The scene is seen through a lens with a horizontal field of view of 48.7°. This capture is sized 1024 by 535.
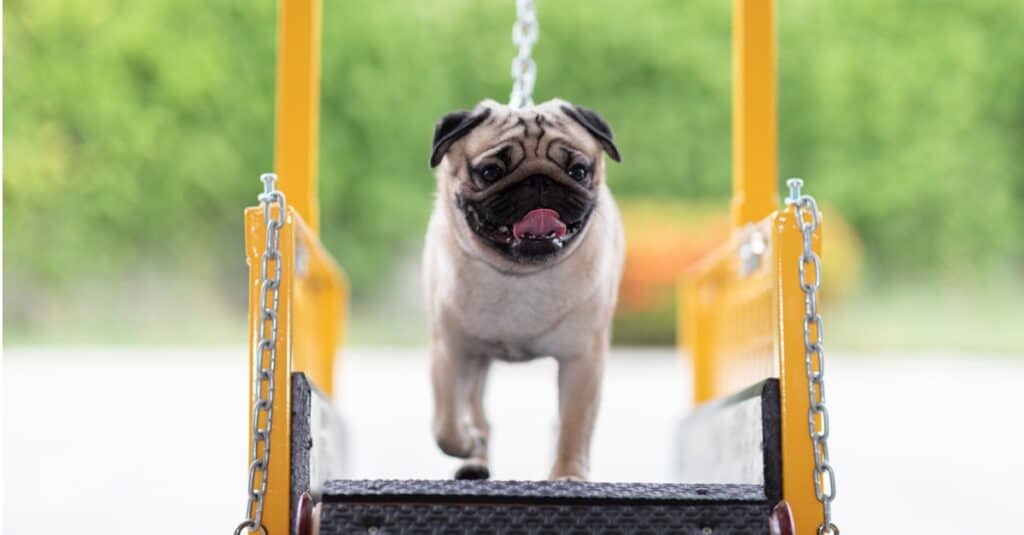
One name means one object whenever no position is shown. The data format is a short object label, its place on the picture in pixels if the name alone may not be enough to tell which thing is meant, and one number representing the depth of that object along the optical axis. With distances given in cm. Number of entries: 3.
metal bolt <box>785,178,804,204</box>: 237
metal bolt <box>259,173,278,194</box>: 232
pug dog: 232
